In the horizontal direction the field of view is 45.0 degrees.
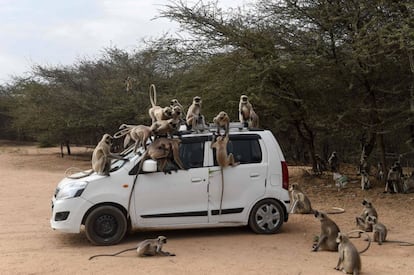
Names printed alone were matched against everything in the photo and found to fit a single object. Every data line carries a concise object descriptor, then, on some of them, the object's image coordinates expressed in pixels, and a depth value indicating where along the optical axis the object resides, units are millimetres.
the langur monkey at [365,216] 9242
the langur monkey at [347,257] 6438
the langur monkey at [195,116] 9156
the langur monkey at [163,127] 8297
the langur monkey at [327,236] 7777
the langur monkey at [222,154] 8492
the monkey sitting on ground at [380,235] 8273
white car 7969
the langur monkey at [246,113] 10523
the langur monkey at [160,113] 8578
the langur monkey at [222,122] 8883
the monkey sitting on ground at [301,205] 11008
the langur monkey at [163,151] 8188
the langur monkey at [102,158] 8203
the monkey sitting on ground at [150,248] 7277
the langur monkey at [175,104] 9576
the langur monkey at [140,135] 8336
